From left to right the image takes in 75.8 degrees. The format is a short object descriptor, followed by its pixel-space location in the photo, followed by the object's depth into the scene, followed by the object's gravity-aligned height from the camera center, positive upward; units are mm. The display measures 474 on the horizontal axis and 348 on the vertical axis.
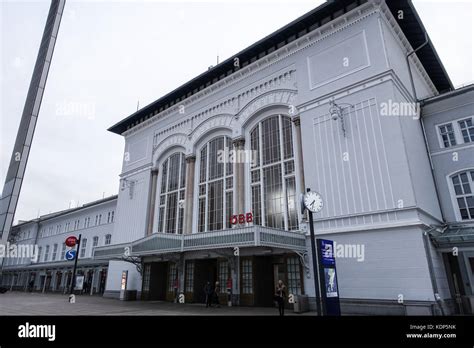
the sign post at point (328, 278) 10625 +77
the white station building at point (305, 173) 15867 +7030
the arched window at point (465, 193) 17781 +4804
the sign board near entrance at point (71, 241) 17455 +2287
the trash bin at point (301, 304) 16484 -1204
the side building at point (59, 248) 40531 +5278
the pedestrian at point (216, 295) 20531 -856
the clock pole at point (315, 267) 10140 +409
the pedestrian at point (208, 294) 19795 -752
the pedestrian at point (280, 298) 14242 -769
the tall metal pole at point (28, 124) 15507 +8317
